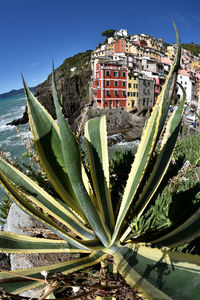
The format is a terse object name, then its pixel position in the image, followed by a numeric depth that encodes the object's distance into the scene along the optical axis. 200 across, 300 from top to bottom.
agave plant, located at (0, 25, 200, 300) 0.77
